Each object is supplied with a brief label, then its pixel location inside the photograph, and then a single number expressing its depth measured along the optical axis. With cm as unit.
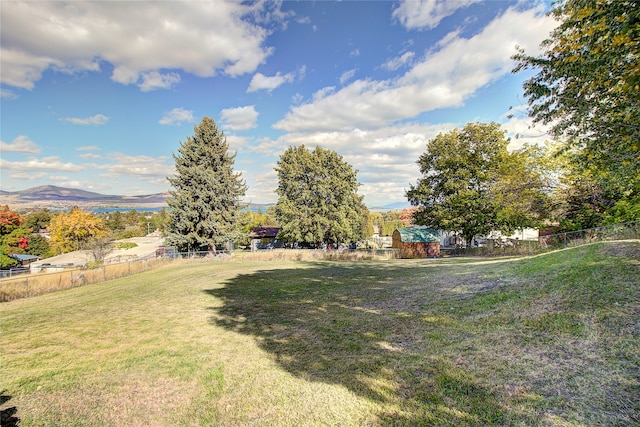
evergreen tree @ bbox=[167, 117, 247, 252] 2666
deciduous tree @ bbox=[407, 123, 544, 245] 2297
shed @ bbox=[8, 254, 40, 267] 4025
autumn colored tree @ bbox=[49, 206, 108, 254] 4369
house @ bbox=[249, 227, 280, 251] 4707
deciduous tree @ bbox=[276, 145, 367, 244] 3188
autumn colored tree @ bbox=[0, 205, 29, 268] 4034
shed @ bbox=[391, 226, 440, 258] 2969
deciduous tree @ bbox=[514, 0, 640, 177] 481
